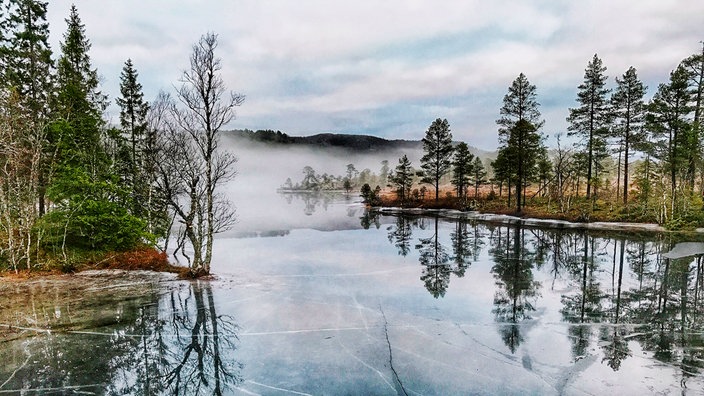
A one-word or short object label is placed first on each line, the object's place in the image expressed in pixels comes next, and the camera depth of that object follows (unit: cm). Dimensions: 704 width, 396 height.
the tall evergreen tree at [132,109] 2984
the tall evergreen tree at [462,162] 5575
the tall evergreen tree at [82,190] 1789
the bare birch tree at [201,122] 1573
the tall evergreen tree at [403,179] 6625
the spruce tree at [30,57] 2136
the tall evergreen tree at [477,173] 6119
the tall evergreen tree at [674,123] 3183
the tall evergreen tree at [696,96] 3164
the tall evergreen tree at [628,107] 3900
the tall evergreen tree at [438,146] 5753
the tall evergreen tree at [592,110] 4078
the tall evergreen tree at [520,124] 4194
